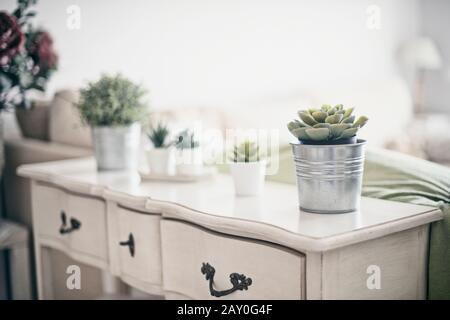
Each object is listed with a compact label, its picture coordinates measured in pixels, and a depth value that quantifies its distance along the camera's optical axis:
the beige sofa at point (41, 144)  2.38
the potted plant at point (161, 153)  1.66
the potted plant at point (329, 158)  1.15
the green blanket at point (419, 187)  1.20
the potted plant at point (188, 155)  1.60
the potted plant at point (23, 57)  1.78
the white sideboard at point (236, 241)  1.07
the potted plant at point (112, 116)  1.81
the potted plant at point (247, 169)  1.37
